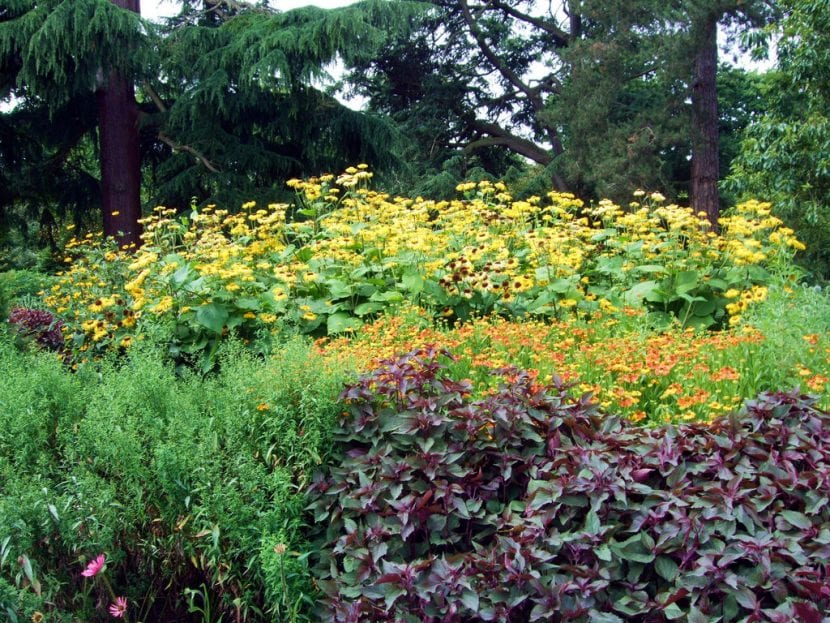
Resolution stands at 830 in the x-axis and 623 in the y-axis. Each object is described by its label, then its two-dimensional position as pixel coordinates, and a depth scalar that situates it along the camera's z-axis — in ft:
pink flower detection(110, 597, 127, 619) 7.12
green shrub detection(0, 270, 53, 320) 29.50
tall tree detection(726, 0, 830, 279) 33.63
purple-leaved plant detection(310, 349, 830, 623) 7.18
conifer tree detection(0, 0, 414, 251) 30.12
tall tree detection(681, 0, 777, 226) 44.21
